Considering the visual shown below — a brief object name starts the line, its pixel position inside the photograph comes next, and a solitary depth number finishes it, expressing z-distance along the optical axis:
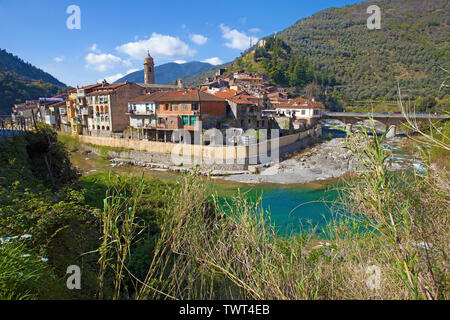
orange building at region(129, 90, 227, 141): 28.22
